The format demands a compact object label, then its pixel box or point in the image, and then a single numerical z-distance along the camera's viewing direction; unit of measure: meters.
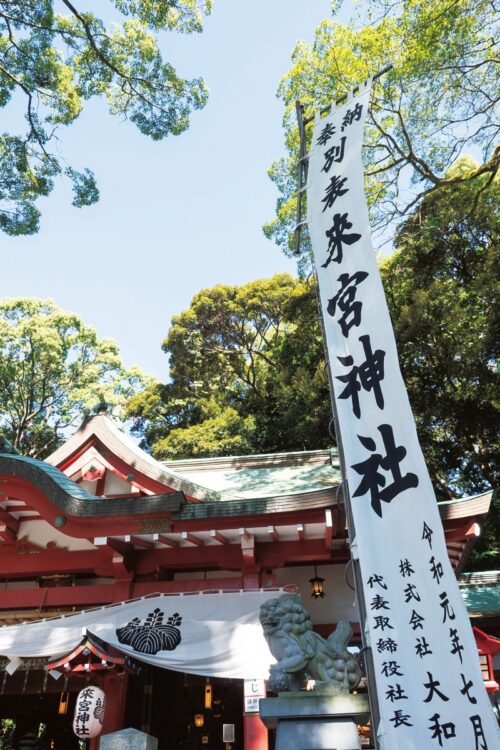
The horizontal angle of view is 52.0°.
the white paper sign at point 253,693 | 5.76
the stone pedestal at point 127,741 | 4.31
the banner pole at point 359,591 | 2.91
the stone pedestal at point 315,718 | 3.33
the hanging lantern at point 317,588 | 7.09
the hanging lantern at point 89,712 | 5.95
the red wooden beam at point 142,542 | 6.90
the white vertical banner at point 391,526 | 2.73
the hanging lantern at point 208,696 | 7.54
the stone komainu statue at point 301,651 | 3.65
